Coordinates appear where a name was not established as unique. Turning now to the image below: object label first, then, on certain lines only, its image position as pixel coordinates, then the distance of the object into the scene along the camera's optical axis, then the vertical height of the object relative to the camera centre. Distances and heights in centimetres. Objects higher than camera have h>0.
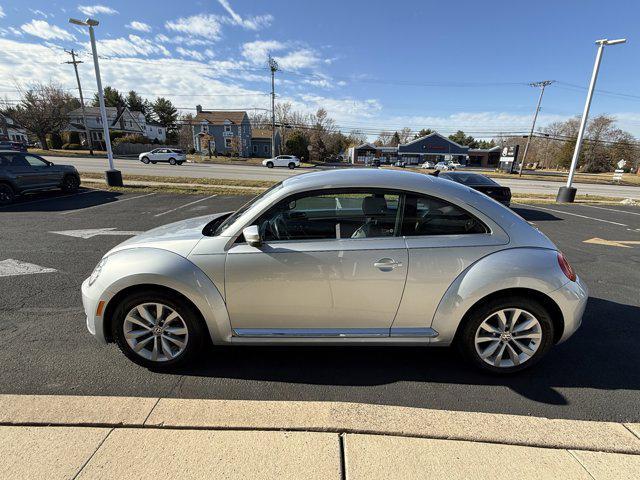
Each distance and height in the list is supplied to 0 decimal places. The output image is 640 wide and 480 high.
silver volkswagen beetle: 245 -100
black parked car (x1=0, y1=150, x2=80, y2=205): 1016 -126
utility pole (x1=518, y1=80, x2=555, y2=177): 4238 +889
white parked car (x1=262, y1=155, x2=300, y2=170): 3834 -196
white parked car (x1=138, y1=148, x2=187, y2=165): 3334 -163
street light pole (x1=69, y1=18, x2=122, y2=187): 1205 +123
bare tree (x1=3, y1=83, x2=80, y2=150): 4819 +343
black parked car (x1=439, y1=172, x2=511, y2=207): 989 -100
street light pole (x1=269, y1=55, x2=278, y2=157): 4472 +727
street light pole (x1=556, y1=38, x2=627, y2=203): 1353 +155
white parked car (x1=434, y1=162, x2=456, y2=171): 5428 -252
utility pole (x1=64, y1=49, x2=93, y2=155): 3529 +788
